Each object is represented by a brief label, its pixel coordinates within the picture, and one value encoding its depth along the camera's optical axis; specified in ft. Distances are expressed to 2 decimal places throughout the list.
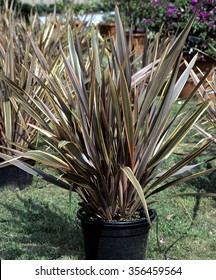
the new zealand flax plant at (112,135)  10.77
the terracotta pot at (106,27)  43.09
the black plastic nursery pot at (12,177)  16.72
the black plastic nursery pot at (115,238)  11.07
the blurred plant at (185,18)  28.14
